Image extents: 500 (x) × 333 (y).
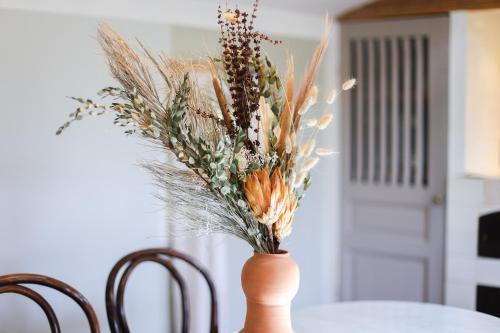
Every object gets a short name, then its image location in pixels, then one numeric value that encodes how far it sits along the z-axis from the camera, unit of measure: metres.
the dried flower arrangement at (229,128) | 1.35
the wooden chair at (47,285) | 1.70
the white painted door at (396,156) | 3.29
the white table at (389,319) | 1.94
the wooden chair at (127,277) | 2.05
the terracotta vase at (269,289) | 1.42
